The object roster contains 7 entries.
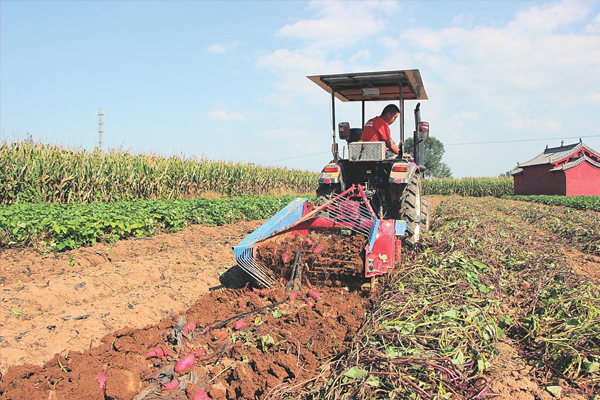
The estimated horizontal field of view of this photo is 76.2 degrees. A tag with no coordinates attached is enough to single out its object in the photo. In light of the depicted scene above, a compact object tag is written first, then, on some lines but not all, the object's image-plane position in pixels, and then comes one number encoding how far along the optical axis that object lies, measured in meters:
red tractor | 4.03
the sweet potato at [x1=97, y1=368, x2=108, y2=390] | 2.40
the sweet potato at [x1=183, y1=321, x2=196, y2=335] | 3.19
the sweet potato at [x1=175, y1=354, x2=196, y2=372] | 2.64
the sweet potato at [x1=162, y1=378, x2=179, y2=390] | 2.42
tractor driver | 5.42
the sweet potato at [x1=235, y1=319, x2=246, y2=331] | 3.23
